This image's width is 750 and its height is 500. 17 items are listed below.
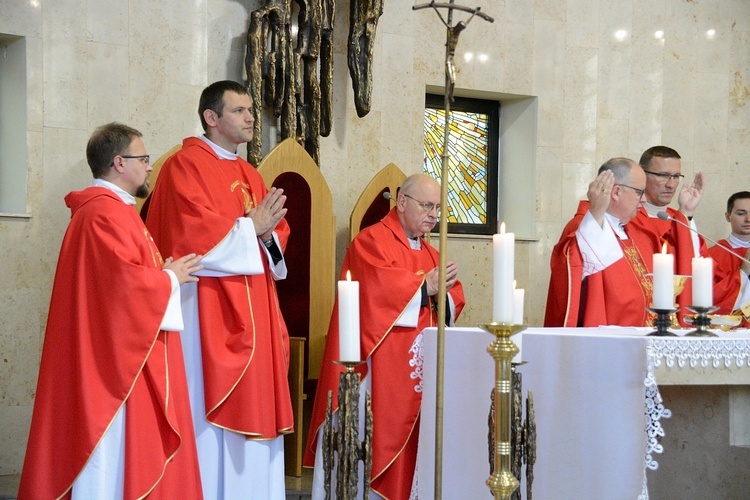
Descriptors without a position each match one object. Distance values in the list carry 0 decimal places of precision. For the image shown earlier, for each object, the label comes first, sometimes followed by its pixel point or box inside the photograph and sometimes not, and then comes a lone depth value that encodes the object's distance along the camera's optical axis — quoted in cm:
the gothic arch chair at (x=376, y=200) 639
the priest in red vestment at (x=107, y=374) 409
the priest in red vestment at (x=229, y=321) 479
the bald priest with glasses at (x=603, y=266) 513
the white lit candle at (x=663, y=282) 357
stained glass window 770
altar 342
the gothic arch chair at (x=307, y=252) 608
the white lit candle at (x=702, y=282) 365
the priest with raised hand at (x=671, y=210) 572
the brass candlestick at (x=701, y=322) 365
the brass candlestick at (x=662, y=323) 358
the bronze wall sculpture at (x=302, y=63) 625
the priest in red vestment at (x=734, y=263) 585
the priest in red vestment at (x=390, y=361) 521
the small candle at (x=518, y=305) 337
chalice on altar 402
